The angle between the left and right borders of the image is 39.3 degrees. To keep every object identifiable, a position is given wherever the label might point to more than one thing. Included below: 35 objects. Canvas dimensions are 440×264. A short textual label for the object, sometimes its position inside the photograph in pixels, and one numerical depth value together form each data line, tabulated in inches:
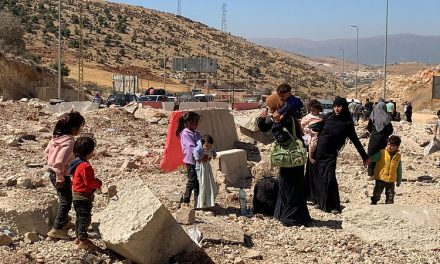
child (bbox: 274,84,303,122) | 279.3
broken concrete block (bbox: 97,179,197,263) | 207.9
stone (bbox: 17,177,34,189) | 318.0
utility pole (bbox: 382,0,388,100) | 1537.9
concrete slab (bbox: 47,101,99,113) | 873.5
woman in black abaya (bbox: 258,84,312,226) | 280.7
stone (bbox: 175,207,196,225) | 259.1
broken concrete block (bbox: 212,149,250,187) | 392.2
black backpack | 306.7
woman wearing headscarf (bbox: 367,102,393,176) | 383.9
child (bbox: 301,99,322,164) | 325.1
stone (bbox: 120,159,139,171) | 428.7
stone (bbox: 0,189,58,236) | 229.0
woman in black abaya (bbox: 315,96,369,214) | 308.7
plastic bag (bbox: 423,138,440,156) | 603.5
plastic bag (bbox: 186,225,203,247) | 241.1
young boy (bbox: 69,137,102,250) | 216.1
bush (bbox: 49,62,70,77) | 2011.6
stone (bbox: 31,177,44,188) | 325.8
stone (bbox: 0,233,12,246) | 210.8
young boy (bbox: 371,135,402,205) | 315.9
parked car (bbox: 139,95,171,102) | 1354.7
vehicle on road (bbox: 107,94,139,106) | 1301.7
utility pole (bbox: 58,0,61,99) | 1175.0
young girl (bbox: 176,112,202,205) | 299.6
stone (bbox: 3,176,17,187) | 322.3
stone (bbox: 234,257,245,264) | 226.7
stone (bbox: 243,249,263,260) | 239.1
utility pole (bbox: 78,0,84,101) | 1557.3
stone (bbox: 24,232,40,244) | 220.2
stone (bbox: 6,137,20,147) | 514.1
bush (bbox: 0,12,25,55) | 1918.1
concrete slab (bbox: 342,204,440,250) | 255.9
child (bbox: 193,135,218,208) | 298.4
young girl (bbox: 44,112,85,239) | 227.3
